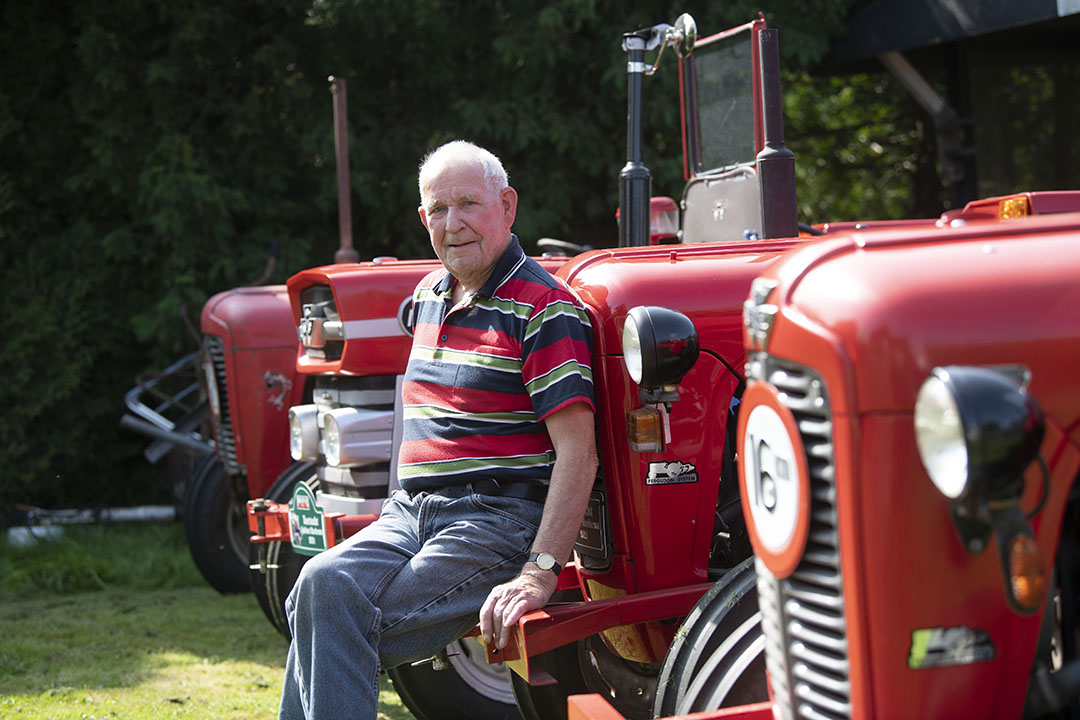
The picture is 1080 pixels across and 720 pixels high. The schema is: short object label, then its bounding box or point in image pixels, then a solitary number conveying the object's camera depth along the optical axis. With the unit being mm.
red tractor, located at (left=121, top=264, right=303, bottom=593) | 5445
